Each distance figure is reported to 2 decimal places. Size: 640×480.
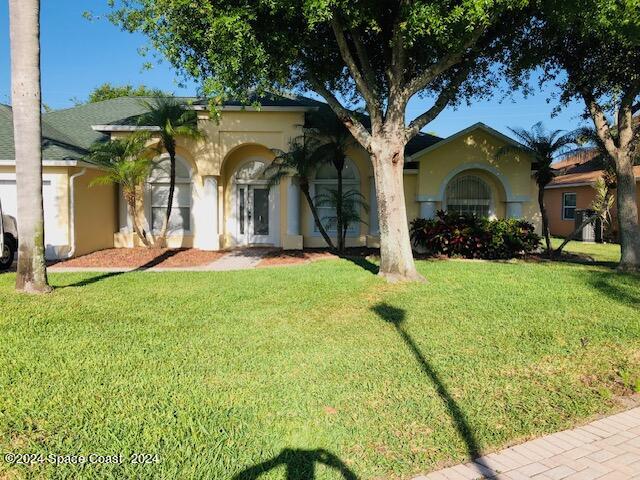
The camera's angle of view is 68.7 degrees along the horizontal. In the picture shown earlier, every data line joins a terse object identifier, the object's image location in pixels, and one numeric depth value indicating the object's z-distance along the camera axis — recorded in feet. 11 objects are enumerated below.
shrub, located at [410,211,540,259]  46.42
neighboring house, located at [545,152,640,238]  78.77
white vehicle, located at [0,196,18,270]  38.81
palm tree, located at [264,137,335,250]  49.08
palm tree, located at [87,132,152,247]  46.01
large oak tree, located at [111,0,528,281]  26.13
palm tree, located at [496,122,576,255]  49.34
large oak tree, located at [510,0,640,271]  38.14
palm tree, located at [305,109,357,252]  49.47
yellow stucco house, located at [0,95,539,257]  54.19
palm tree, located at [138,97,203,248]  47.55
